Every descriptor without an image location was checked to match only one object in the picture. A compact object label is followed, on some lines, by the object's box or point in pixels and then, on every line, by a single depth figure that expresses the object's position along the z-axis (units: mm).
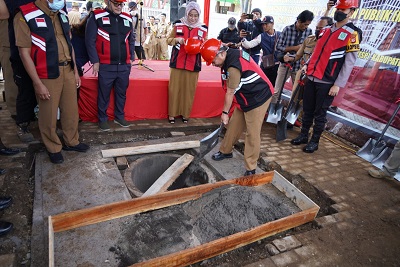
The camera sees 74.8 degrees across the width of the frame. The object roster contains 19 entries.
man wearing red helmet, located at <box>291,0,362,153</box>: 3594
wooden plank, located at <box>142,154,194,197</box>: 3115
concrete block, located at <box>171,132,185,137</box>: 4456
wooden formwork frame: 2025
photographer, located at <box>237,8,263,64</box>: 5509
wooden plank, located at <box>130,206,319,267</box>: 1948
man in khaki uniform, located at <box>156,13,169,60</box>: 10016
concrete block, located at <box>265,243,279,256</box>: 2328
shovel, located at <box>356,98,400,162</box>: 4246
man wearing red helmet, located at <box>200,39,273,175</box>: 2920
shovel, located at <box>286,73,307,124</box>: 4757
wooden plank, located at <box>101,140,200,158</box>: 3583
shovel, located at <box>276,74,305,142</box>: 4617
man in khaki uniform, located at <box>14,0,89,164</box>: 2652
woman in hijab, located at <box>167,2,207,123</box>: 4164
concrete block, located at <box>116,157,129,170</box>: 3450
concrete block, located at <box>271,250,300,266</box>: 2220
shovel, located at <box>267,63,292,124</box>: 5000
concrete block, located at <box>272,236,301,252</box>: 2371
